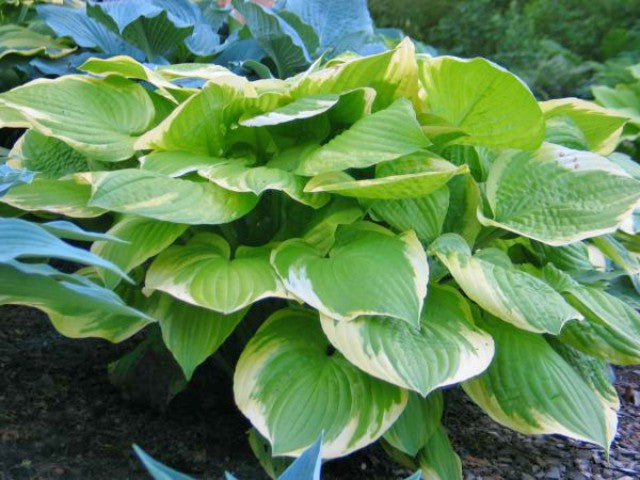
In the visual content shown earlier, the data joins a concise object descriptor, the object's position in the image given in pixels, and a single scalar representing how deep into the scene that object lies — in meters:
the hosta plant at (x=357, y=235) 1.26
